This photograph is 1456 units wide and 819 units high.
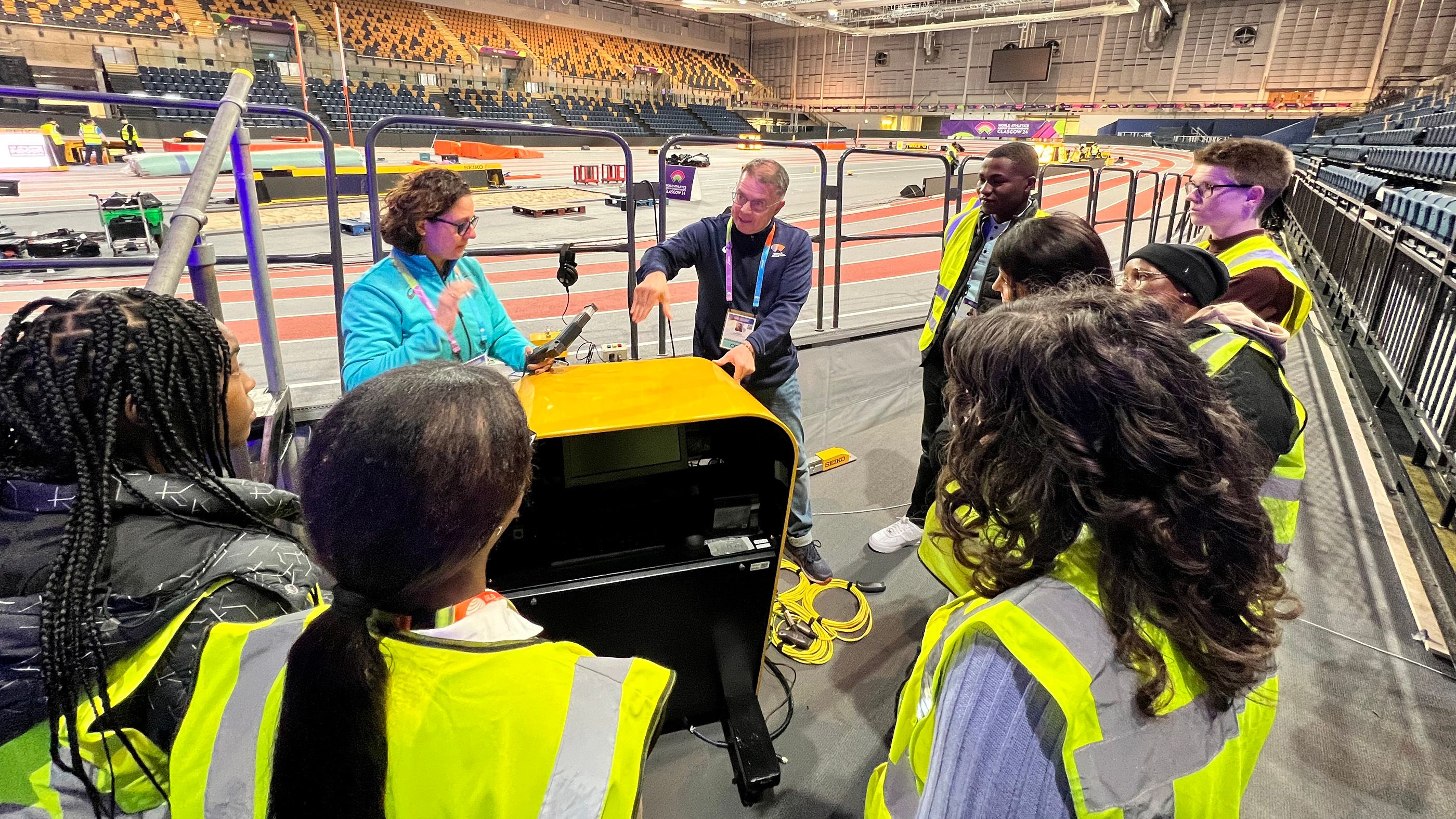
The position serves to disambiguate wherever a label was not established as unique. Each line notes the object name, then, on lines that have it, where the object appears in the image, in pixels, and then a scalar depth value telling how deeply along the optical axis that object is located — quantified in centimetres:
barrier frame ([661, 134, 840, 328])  399
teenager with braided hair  89
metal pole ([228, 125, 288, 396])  244
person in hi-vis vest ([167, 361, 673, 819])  70
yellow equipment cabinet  166
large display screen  3294
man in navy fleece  266
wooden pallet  963
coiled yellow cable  237
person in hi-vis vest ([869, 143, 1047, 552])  261
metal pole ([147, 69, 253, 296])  162
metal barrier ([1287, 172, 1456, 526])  328
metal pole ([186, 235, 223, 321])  212
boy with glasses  204
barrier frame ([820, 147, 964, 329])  495
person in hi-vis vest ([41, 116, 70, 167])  1198
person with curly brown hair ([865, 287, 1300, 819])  73
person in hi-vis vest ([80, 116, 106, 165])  1348
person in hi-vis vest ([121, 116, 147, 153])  1305
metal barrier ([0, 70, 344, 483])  168
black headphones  311
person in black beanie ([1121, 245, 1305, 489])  136
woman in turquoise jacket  213
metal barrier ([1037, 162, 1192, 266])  701
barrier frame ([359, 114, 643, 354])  298
